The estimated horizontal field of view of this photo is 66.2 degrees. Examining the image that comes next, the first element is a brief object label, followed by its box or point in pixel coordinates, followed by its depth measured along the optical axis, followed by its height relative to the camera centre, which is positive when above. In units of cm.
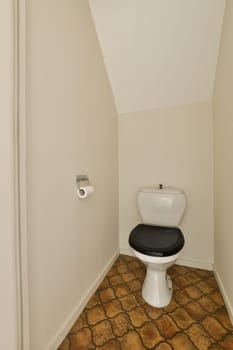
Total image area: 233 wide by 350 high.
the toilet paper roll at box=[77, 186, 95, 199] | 110 -12
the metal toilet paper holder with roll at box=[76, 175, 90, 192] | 115 -4
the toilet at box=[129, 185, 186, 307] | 116 -47
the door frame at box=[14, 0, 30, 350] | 68 +2
